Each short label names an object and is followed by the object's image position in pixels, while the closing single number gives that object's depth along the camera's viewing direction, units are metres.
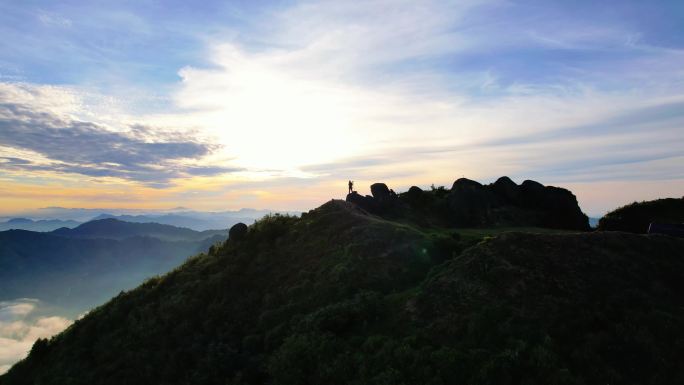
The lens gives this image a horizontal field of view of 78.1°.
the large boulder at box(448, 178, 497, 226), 50.62
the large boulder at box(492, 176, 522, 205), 54.61
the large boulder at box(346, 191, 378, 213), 50.06
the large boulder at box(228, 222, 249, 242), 41.00
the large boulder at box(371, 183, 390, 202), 51.44
